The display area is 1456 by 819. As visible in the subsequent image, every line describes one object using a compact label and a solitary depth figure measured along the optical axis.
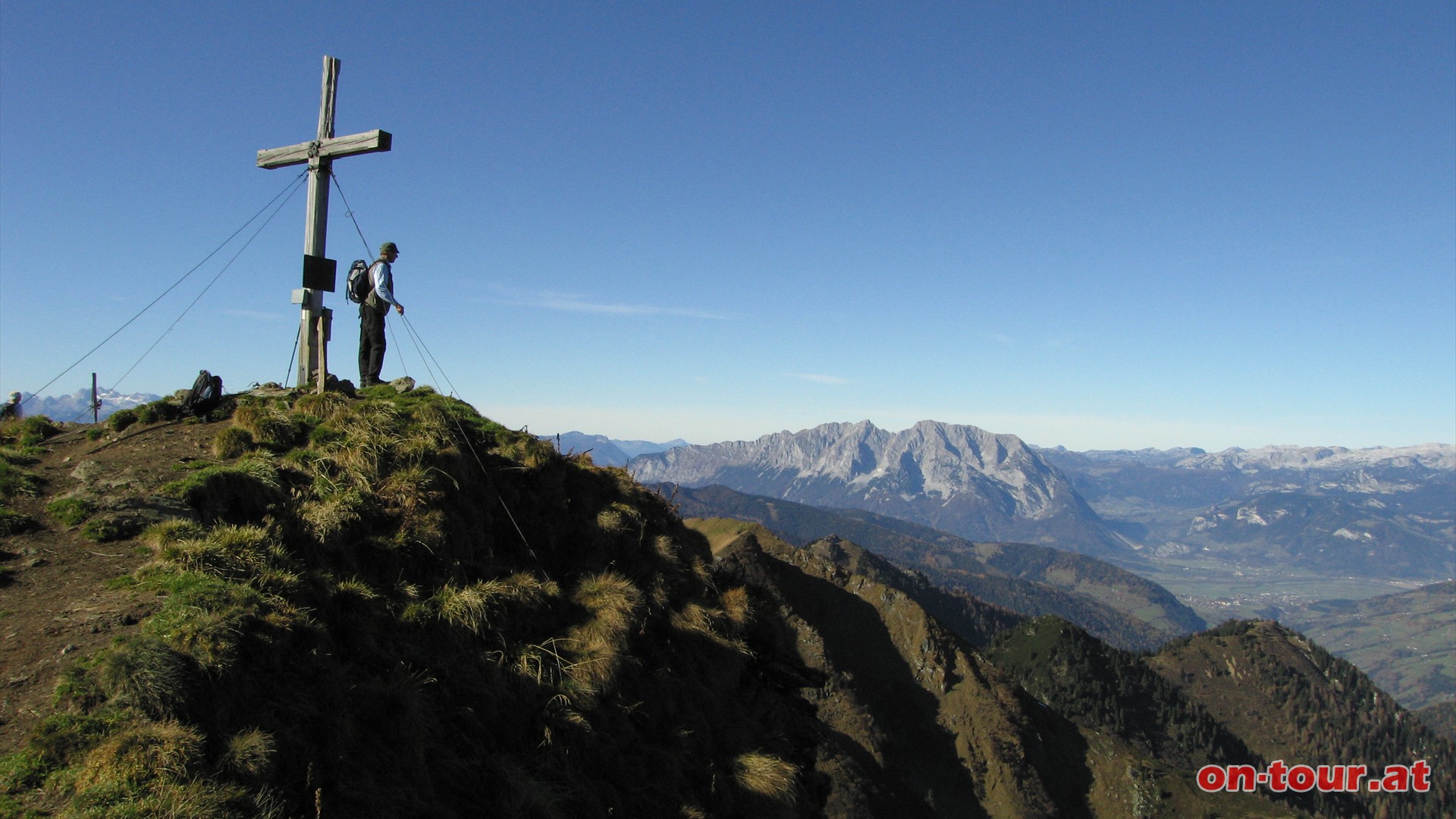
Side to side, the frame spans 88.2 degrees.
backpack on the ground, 13.12
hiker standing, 14.85
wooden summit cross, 15.02
